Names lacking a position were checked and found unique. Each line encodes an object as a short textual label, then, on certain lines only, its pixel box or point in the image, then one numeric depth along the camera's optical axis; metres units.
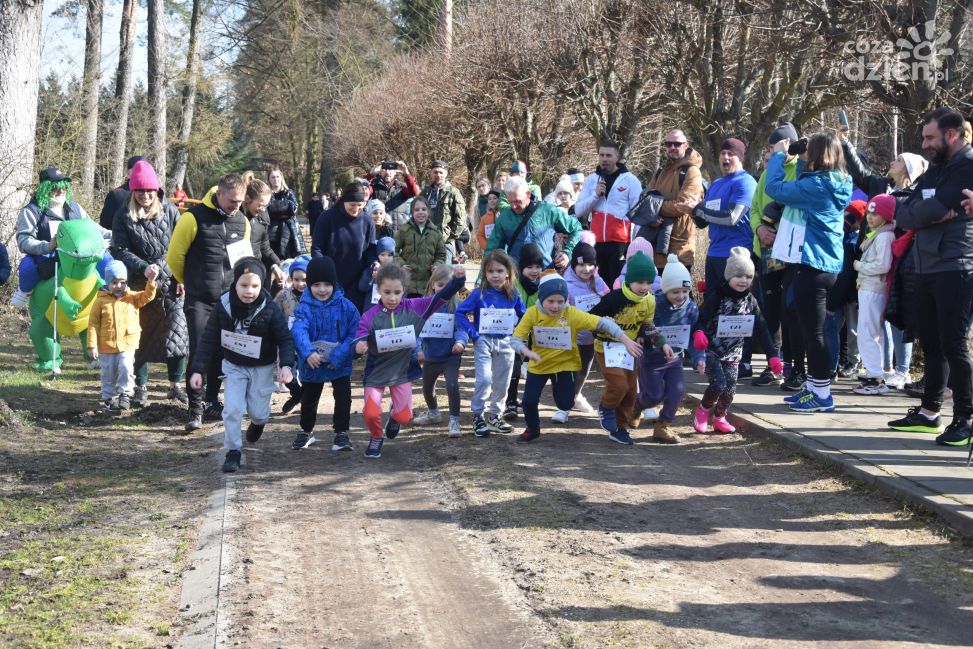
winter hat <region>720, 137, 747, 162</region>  10.61
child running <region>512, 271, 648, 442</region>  8.55
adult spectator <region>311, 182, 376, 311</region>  10.89
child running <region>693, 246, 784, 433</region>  8.65
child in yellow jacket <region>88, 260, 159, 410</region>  9.77
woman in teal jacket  8.93
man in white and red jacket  11.09
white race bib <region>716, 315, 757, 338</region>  8.70
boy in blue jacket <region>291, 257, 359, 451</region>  8.33
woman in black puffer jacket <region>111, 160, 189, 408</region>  9.67
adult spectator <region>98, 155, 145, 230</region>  11.21
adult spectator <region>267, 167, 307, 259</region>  11.52
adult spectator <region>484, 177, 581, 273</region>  10.25
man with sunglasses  10.89
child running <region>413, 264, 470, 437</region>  8.95
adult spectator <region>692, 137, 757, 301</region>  10.42
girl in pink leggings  8.33
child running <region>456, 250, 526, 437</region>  8.89
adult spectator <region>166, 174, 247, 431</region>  9.34
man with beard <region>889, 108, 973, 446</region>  7.57
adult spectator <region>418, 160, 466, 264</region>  12.45
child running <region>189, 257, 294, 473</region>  7.95
